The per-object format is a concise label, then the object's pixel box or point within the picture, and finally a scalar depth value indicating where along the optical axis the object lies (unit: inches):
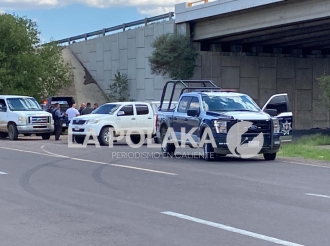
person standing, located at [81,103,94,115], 1211.2
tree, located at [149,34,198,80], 1502.2
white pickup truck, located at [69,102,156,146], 1028.5
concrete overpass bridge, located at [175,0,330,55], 1262.3
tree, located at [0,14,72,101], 1576.0
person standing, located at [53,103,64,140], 1170.0
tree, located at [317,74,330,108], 1106.1
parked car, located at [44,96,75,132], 1362.9
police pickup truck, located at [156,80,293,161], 706.2
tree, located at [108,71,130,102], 1715.1
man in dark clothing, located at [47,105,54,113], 1255.0
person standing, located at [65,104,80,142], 1189.7
